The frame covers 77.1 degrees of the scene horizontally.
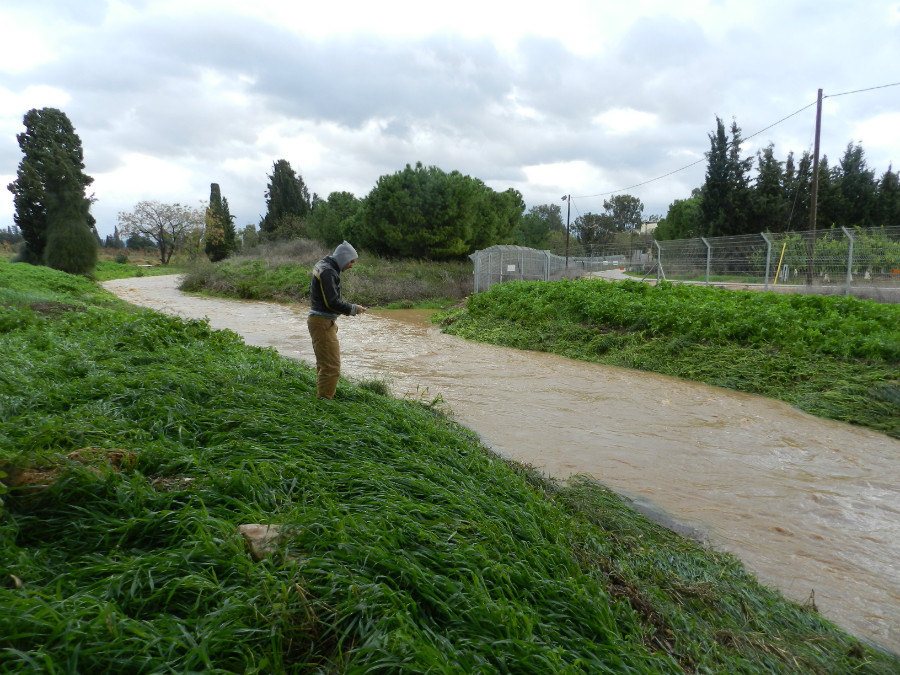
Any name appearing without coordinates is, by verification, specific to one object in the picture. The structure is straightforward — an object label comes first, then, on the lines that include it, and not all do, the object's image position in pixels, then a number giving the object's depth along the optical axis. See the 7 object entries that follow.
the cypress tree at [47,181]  32.25
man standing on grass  5.83
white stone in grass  2.64
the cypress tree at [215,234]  56.16
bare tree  61.22
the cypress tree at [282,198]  57.66
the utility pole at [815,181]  20.41
